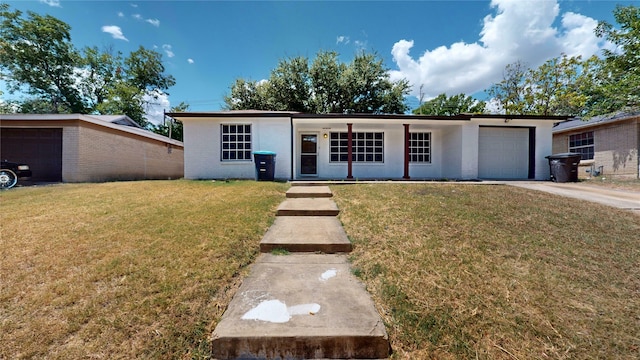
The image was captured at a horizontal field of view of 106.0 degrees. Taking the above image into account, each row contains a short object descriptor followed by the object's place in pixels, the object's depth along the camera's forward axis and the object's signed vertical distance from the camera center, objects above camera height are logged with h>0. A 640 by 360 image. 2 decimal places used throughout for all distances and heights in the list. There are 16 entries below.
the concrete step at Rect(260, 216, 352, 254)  3.27 -0.86
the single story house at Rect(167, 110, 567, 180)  9.62 +1.44
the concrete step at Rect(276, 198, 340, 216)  4.75 -0.61
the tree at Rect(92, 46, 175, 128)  22.31 +10.32
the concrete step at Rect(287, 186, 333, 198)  6.28 -0.39
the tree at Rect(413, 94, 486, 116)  26.56 +8.44
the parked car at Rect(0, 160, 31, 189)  8.35 +0.16
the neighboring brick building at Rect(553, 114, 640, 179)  11.24 +1.81
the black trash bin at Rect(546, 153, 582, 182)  9.12 +0.43
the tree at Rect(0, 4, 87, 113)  19.89 +10.39
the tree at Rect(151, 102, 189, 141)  25.86 +5.21
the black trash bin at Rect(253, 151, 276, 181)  8.78 +0.51
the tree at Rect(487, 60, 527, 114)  21.02 +7.54
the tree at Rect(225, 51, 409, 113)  19.56 +7.49
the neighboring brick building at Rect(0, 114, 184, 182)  9.70 +1.43
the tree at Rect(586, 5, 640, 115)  11.23 +6.01
